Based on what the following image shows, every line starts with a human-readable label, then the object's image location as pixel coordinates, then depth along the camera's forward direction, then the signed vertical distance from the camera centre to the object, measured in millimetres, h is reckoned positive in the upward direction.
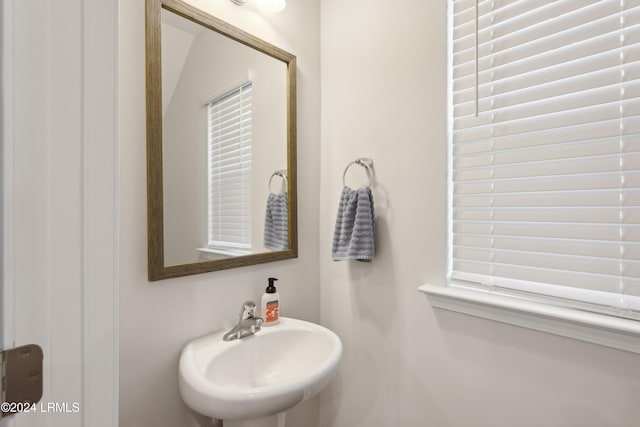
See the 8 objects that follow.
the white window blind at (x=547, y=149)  813 +187
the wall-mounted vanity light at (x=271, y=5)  1227 +835
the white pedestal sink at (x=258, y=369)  804 -507
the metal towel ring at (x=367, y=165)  1308 +198
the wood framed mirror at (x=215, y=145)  970 +247
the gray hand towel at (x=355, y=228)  1226 -71
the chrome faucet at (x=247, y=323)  1104 -424
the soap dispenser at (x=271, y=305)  1213 -382
